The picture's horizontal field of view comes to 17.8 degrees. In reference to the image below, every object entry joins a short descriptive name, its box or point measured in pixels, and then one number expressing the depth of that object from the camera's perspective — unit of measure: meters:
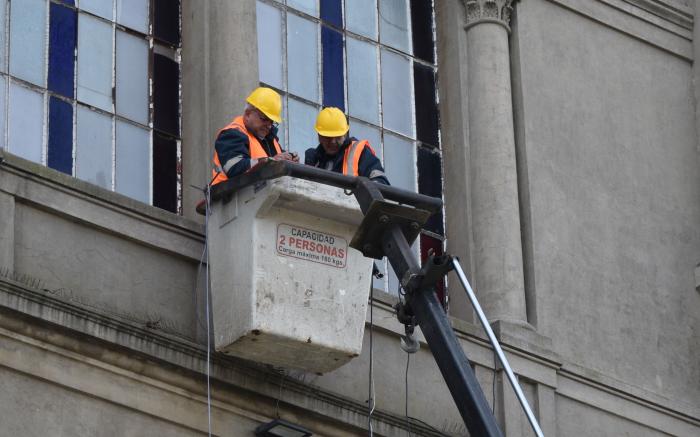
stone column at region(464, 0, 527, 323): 17.45
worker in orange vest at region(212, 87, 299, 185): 15.03
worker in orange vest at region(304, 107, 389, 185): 15.56
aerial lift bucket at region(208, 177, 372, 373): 14.68
